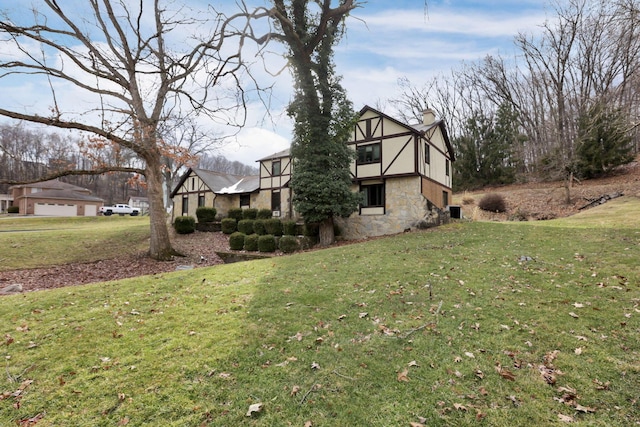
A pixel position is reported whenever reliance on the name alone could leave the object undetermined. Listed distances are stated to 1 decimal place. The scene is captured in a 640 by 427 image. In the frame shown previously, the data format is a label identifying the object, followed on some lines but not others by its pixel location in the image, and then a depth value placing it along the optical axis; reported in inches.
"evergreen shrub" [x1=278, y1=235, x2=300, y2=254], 584.1
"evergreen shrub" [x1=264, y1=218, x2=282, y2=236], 665.6
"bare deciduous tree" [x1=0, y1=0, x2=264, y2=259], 404.8
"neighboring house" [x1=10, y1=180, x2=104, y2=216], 1408.7
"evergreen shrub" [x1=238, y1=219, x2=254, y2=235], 715.4
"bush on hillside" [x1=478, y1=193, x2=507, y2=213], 853.2
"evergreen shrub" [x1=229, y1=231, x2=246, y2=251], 648.7
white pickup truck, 1606.8
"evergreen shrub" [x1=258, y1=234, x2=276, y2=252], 606.9
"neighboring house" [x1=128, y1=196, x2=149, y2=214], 2113.7
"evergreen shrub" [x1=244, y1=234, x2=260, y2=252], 626.5
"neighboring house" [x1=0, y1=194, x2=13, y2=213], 1692.9
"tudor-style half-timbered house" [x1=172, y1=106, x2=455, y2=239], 615.5
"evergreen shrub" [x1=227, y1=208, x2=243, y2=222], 855.1
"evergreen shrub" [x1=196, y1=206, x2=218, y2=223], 891.4
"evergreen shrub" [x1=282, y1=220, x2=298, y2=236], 642.3
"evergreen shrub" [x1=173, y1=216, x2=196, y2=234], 810.2
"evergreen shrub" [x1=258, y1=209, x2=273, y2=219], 824.7
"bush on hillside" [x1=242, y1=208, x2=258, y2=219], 836.0
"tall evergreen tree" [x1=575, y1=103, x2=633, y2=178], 834.8
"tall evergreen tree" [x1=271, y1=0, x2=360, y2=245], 551.2
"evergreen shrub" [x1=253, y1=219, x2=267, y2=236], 682.8
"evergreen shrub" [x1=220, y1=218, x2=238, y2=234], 809.5
